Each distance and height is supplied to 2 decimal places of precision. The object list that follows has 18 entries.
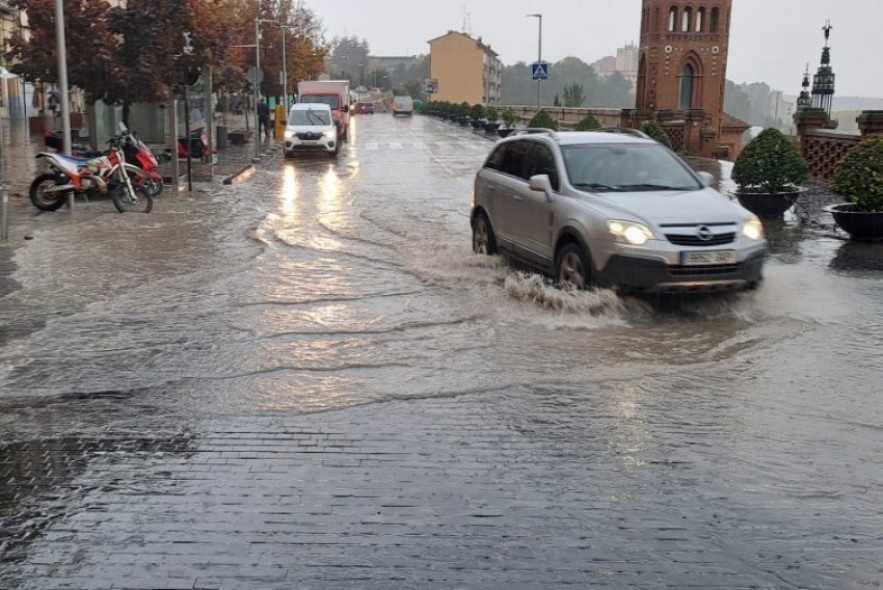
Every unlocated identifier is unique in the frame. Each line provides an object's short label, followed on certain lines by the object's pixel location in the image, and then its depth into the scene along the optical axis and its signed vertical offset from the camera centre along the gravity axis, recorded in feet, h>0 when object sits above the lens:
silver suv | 28.50 -3.35
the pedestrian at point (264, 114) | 126.41 -2.01
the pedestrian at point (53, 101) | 145.75 -1.23
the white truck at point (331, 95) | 142.47 +0.81
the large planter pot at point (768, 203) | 51.06 -4.68
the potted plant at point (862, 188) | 42.73 -3.20
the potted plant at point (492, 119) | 160.79 -2.41
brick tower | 220.43 +13.03
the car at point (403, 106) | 309.30 -1.19
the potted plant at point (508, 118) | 161.38 -2.09
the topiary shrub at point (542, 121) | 114.95 -1.73
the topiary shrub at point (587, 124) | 90.44 -1.52
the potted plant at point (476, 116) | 181.71 -2.19
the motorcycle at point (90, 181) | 52.39 -4.73
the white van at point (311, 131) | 101.96 -3.21
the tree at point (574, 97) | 253.44 +2.69
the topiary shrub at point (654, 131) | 75.30 -1.71
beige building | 468.34 +17.84
